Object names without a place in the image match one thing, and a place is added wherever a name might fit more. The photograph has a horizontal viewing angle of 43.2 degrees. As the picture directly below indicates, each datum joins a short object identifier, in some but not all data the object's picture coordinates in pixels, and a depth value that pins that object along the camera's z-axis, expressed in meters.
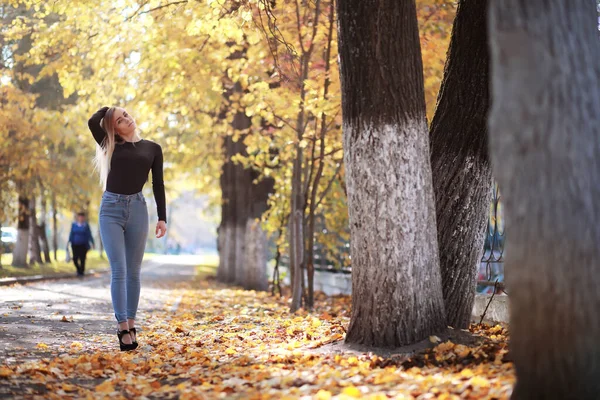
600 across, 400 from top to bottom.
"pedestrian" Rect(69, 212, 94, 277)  22.48
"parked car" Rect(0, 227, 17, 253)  42.00
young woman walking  6.52
